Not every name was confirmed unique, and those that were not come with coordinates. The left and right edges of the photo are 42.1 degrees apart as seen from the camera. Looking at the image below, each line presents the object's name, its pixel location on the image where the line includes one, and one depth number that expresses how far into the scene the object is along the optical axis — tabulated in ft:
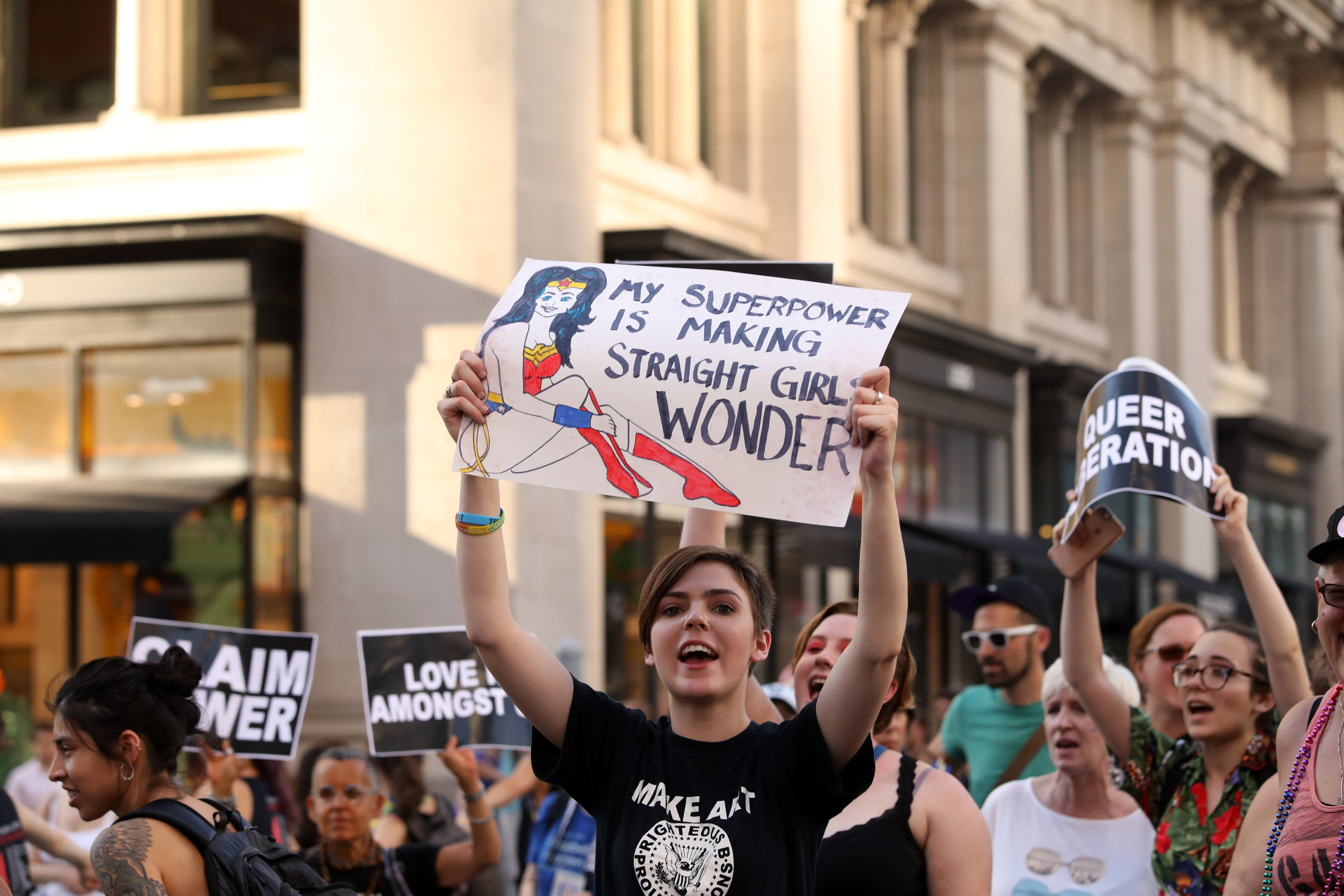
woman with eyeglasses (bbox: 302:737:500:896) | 19.93
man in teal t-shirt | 22.49
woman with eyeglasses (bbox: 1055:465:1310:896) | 16.15
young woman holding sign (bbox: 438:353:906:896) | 11.00
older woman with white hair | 17.16
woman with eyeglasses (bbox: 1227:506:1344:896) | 11.43
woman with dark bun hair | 12.10
